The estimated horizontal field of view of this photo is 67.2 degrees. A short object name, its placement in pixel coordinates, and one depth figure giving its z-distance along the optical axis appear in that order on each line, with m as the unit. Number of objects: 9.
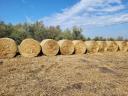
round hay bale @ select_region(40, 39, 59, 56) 5.06
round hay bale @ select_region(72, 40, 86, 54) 5.84
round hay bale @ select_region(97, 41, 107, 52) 6.52
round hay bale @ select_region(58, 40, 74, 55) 5.46
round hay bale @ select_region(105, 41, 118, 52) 6.74
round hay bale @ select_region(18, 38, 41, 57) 4.71
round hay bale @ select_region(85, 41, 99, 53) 6.21
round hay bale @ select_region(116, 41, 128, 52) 7.03
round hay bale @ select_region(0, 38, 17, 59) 4.37
